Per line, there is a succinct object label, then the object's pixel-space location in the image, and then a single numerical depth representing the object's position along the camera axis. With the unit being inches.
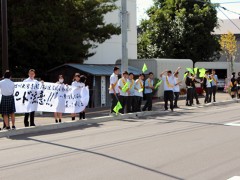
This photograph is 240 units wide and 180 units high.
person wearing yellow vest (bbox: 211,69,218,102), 933.8
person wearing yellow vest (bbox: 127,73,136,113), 699.2
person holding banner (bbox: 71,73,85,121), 621.3
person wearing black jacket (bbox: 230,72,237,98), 1039.6
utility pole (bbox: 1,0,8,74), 647.8
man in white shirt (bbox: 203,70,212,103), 914.7
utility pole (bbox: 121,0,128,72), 748.6
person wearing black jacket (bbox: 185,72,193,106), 854.5
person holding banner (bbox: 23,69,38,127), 551.2
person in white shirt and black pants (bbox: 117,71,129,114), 675.3
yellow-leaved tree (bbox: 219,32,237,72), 1893.9
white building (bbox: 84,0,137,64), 1344.0
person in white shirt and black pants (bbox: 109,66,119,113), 661.3
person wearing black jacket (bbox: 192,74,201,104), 859.5
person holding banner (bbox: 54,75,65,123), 592.1
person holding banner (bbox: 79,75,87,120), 623.9
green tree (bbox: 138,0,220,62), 1675.7
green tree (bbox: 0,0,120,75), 842.2
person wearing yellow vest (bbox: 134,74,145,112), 721.0
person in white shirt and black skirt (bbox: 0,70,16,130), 506.9
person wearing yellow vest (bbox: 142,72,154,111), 743.1
